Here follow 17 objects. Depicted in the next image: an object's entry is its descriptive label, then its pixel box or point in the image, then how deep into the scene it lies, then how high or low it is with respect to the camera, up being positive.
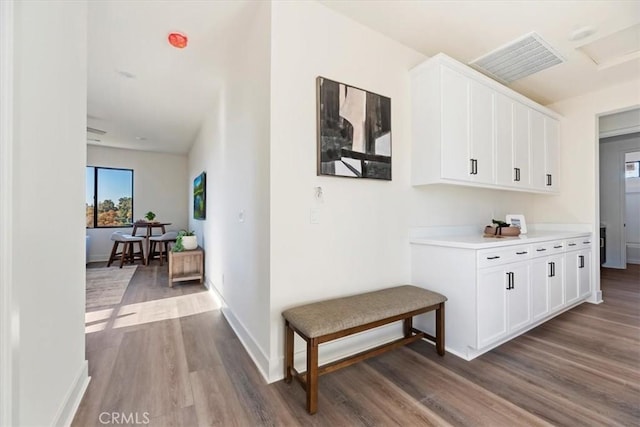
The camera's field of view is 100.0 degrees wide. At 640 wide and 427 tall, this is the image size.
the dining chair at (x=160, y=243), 5.48 -0.62
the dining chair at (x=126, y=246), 5.30 -0.64
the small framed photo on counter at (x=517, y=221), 2.97 -0.07
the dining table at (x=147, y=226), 5.45 -0.23
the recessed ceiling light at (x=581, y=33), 2.18 +1.51
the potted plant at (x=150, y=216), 5.93 -0.02
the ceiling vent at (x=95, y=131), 4.75 +1.54
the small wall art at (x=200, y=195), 4.27 +0.33
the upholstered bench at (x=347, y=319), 1.47 -0.63
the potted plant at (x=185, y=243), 4.09 -0.43
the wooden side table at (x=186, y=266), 3.94 -0.77
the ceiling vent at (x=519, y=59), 2.25 +1.44
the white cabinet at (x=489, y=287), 1.98 -0.59
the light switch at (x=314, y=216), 1.90 -0.01
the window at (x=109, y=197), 6.11 +0.43
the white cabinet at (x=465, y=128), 2.22 +0.79
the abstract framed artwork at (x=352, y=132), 1.91 +0.63
